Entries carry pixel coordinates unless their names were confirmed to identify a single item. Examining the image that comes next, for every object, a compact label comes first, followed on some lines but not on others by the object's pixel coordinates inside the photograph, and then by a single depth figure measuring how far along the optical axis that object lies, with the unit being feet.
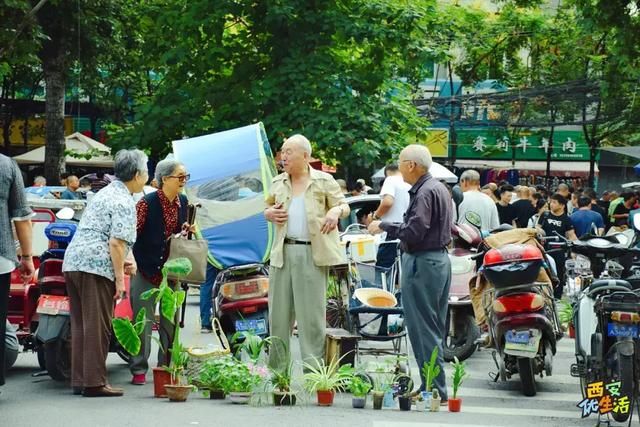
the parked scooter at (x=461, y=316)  62.70
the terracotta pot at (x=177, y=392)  48.01
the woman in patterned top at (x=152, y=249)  52.94
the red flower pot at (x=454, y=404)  48.09
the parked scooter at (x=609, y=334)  43.68
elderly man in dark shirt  47.55
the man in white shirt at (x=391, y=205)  70.24
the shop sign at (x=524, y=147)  260.50
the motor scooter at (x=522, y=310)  52.39
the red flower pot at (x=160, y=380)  49.26
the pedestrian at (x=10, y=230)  45.08
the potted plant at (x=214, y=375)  48.95
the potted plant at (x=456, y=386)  47.55
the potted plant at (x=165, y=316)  48.80
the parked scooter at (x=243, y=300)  57.04
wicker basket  49.58
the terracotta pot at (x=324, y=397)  47.66
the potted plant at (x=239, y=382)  48.05
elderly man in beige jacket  50.12
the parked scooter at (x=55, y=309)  50.44
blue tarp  61.10
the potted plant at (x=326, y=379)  47.70
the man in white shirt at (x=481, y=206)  79.27
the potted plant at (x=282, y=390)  47.43
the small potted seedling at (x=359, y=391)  47.70
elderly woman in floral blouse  48.25
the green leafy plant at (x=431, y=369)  46.65
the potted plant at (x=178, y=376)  48.01
